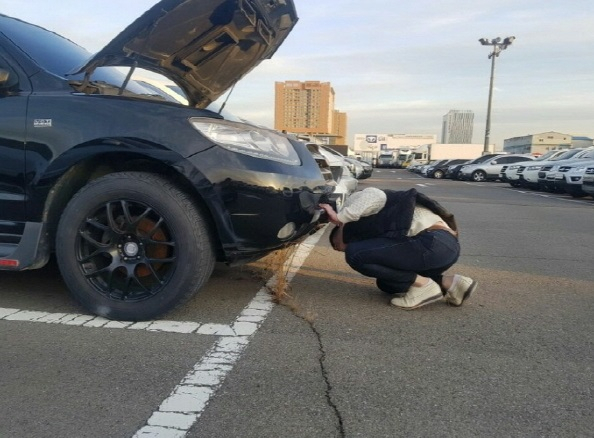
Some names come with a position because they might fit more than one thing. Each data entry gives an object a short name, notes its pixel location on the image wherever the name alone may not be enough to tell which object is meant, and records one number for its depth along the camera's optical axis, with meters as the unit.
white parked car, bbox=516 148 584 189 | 19.30
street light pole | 39.34
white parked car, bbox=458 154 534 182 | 29.86
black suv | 3.05
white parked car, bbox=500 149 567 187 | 21.56
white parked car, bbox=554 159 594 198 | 14.65
